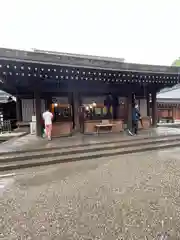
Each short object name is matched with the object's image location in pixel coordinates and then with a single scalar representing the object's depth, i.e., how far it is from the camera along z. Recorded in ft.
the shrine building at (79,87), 26.00
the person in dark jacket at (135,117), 30.91
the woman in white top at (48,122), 26.62
